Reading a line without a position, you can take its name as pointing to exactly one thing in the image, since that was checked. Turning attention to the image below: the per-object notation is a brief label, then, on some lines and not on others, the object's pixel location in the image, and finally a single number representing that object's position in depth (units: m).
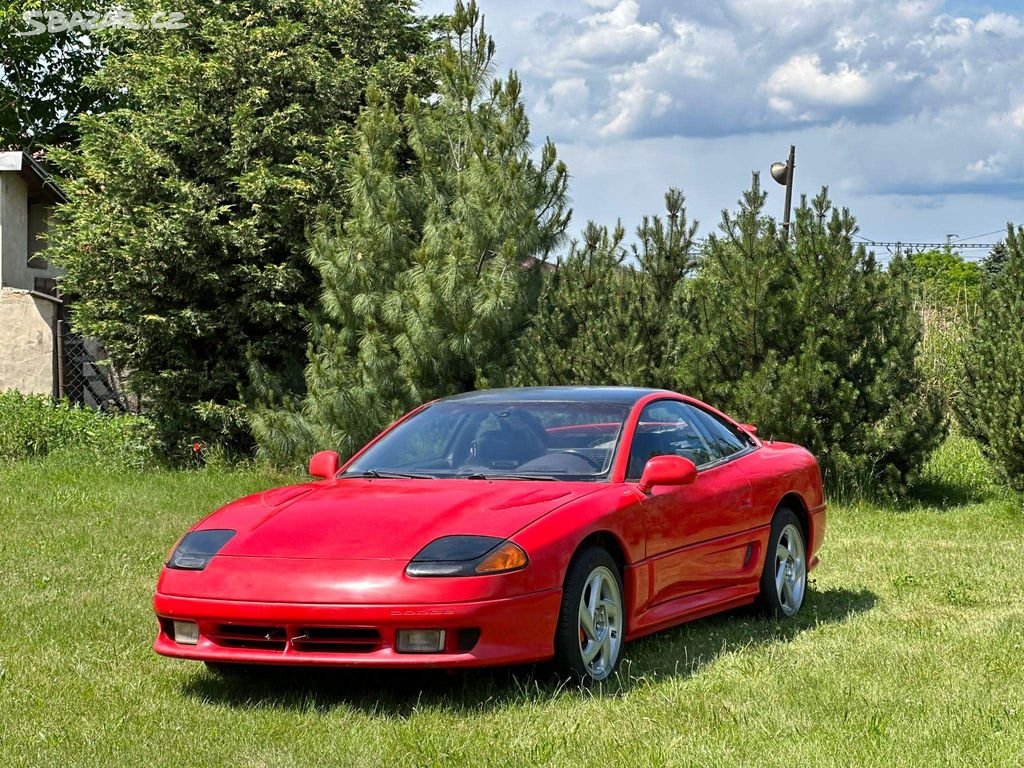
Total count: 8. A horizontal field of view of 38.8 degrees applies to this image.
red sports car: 6.10
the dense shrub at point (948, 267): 76.12
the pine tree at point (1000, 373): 14.18
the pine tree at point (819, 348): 14.53
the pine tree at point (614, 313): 15.39
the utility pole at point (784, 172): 27.55
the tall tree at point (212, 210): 18.83
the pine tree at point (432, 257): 16.34
